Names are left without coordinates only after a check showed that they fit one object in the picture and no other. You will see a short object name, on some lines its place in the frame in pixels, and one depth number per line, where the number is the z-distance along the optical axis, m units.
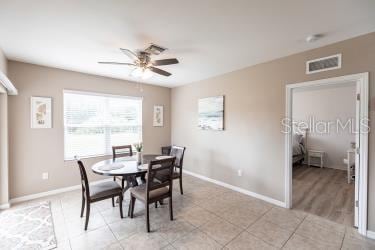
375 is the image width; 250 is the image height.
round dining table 2.38
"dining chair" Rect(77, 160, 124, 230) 2.23
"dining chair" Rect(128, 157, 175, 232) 2.21
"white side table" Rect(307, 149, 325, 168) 5.26
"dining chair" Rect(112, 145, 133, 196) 3.57
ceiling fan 2.26
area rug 1.97
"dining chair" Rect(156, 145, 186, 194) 3.33
